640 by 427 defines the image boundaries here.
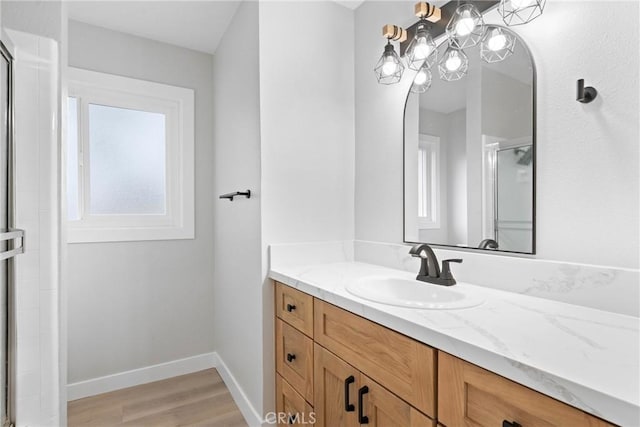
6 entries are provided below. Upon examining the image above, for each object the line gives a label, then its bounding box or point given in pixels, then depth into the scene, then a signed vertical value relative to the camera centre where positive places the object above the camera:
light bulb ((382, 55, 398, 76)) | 1.56 +0.68
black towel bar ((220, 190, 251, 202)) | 1.76 +0.09
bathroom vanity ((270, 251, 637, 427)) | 0.59 -0.36
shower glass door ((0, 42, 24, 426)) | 1.18 -0.07
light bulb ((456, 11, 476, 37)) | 1.24 +0.69
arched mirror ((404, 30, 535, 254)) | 1.18 +0.22
